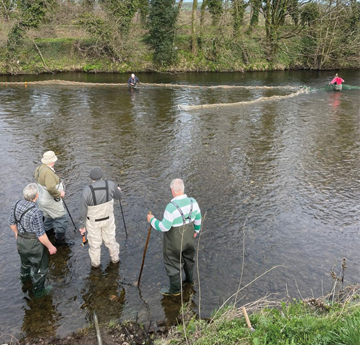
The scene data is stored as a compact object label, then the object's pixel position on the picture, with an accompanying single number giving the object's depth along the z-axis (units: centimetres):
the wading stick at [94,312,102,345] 437
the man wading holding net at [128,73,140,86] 2566
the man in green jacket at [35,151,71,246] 662
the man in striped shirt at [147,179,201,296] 529
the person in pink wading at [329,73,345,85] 2527
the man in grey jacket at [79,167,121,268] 589
